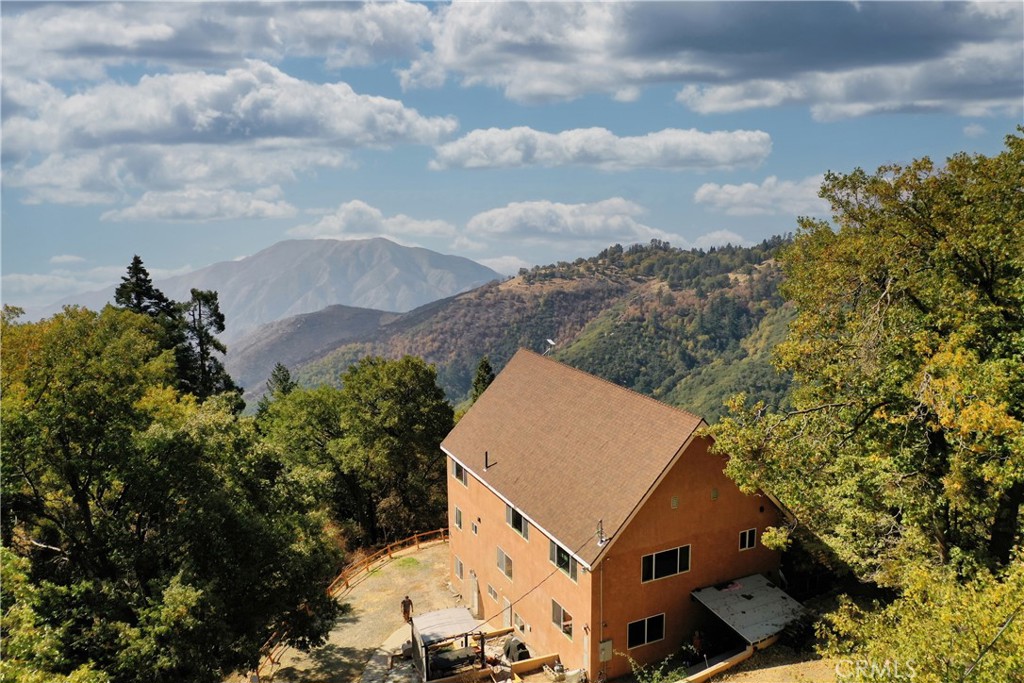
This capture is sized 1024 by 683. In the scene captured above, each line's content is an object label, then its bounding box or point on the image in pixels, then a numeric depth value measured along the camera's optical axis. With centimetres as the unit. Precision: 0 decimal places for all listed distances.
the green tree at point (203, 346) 5772
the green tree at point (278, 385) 6153
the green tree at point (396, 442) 4566
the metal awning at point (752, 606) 2332
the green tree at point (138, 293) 5609
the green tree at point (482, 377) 5956
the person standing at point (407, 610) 3185
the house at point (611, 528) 2350
